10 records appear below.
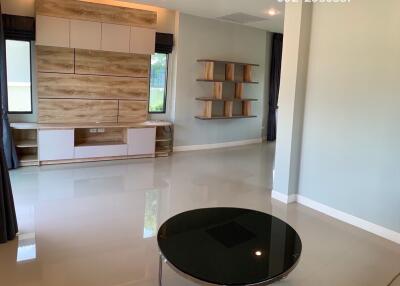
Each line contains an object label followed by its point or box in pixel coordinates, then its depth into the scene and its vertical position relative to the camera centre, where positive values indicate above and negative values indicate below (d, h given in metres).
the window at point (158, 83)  6.80 +0.20
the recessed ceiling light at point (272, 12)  5.83 +1.46
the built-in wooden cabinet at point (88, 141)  5.45 -0.86
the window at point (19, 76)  5.48 +0.17
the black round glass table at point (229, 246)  2.02 -0.98
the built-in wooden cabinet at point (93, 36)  5.38 +0.88
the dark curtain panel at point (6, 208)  3.00 -1.05
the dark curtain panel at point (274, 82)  8.31 +0.39
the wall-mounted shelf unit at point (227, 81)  7.15 +0.30
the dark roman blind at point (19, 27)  5.23 +0.88
